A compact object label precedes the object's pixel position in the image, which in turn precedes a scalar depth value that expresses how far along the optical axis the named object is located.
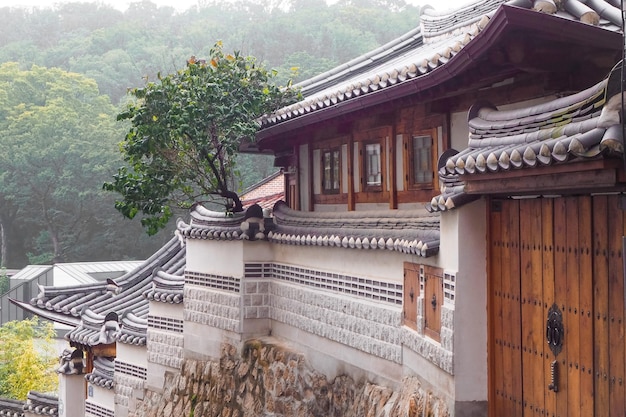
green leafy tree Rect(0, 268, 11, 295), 54.48
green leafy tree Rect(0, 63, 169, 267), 62.66
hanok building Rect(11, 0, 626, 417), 6.93
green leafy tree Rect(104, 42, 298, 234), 15.60
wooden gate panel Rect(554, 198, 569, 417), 7.39
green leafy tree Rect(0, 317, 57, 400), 30.69
